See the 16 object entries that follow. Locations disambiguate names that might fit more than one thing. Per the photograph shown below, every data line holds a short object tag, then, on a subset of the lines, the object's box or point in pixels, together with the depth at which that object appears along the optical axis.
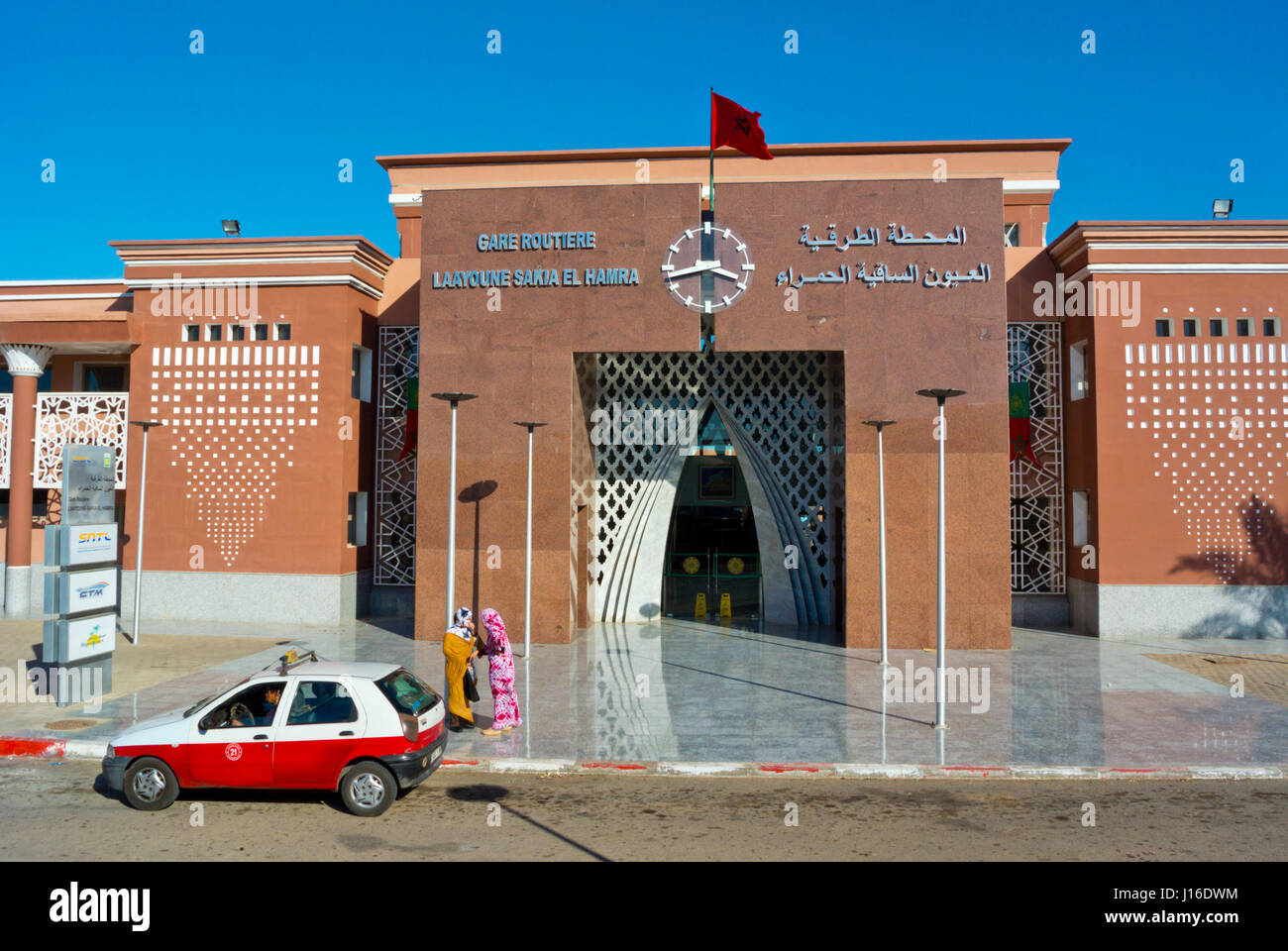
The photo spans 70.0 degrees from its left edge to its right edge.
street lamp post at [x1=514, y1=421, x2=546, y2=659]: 15.55
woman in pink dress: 10.91
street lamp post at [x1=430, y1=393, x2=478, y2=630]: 12.19
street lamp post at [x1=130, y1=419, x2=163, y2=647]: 17.84
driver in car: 8.22
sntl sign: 12.02
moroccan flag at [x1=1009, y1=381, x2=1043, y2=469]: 19.77
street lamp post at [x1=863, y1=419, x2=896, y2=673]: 14.64
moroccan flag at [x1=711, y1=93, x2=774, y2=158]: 17.11
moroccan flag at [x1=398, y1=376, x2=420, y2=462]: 20.78
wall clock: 17.30
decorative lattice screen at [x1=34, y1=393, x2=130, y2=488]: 20.58
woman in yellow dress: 10.74
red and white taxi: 8.10
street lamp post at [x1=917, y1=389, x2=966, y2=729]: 11.21
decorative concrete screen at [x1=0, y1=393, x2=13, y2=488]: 20.92
